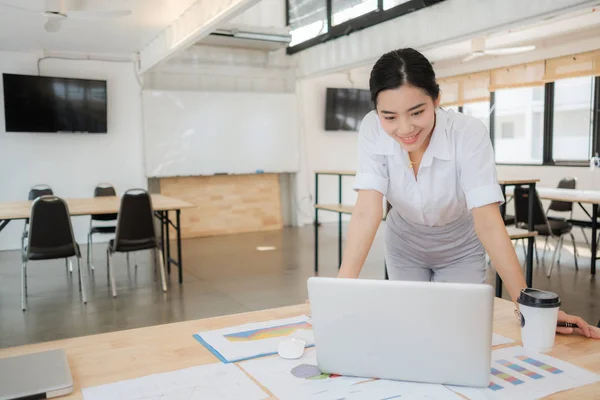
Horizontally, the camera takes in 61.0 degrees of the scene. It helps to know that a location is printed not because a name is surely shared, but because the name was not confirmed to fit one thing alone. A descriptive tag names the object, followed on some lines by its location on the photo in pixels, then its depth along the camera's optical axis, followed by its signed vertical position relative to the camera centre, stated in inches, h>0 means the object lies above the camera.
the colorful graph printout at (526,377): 37.8 -17.3
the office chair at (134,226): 166.7 -21.2
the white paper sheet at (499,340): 47.8 -17.3
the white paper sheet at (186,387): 37.8 -17.4
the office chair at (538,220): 186.2 -23.2
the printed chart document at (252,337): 46.0 -17.3
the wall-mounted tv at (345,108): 339.9 +34.9
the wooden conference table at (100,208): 166.1 -15.9
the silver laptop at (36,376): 37.3 -16.6
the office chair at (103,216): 221.4 -24.3
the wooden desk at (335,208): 197.4 -19.0
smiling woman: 49.1 -3.2
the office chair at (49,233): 155.3 -21.9
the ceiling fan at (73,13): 174.4 +51.5
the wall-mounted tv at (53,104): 254.2 +29.8
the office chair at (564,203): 236.8 -21.3
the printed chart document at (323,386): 37.5 -17.4
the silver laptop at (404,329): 36.5 -12.6
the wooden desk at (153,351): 41.8 -17.3
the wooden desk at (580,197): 186.7 -15.2
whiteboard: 285.0 +16.5
